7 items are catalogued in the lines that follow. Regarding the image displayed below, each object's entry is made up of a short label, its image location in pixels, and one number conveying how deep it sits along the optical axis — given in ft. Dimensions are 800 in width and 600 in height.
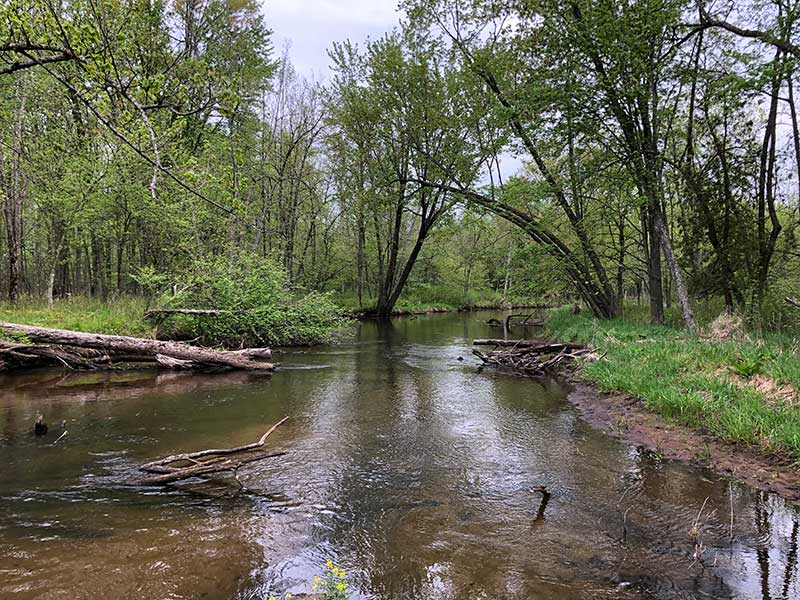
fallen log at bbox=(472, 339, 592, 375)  39.24
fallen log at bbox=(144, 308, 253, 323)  43.40
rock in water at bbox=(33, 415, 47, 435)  21.12
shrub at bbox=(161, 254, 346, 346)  47.60
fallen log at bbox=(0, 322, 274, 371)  33.42
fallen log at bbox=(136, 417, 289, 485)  15.38
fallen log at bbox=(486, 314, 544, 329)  86.30
